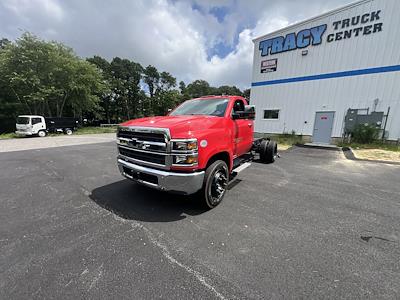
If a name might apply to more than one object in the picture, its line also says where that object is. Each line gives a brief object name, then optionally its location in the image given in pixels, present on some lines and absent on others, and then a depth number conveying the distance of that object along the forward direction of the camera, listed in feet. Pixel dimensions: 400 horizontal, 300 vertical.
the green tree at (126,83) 160.37
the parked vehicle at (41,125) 57.82
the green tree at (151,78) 200.02
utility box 38.68
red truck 10.03
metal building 37.78
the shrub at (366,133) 37.50
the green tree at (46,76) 72.18
